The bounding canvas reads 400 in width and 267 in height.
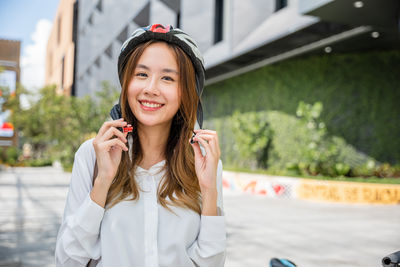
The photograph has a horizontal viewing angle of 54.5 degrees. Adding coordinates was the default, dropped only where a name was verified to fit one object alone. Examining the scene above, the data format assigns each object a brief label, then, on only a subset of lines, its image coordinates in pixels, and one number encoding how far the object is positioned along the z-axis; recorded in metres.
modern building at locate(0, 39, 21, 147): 49.03
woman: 1.38
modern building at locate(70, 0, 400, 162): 9.39
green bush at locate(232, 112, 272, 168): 15.35
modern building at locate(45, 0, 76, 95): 47.38
